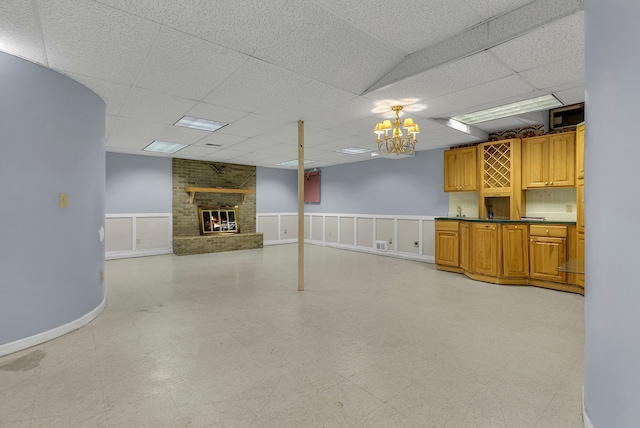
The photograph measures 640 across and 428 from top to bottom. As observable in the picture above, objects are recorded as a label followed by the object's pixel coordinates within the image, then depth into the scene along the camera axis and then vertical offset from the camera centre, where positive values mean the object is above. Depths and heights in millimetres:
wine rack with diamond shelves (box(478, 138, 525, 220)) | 5242 +579
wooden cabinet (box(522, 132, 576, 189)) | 4629 +827
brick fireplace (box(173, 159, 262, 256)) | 8172 +294
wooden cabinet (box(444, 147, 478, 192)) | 5902 +850
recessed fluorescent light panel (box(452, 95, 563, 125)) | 4078 +1565
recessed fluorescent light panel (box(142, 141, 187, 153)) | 6500 +1486
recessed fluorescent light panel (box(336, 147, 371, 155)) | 7137 +1511
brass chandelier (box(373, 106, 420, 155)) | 3875 +1049
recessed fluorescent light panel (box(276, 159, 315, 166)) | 8816 +1505
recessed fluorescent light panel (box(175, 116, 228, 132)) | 4667 +1470
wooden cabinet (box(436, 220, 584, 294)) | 4508 -694
